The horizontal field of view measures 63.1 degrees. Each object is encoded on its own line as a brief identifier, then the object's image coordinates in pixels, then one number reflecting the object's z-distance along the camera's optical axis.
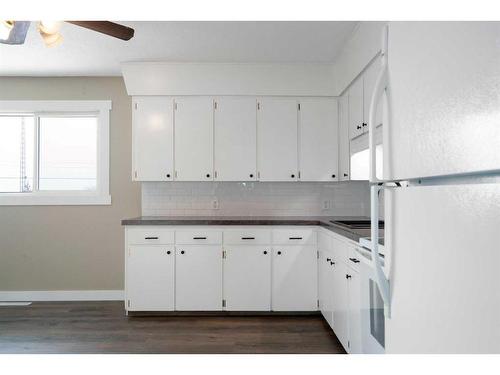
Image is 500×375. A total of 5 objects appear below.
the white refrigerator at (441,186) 0.70
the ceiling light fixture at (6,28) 2.02
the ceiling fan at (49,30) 2.06
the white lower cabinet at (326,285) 3.22
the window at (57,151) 4.44
